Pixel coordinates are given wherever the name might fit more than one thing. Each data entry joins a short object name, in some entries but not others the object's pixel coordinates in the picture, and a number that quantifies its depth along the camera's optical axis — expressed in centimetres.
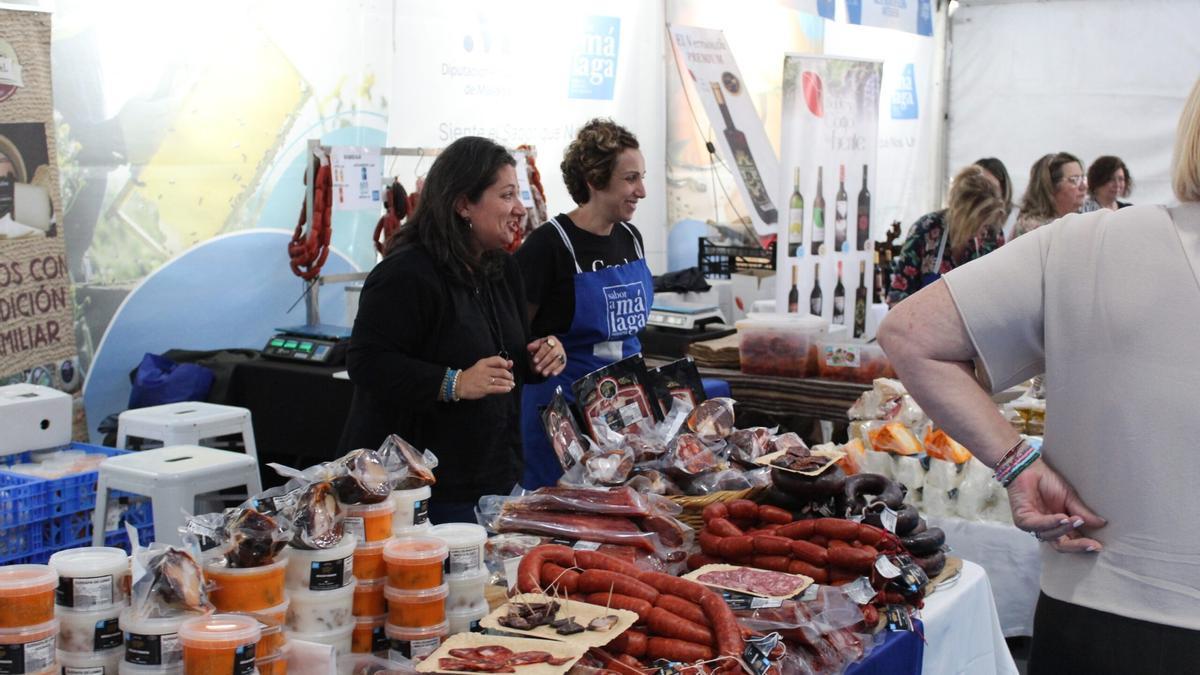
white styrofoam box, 404
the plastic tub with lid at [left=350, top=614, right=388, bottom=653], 190
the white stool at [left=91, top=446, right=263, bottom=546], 382
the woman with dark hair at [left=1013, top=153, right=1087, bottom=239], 660
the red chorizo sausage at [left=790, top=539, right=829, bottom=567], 237
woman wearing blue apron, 390
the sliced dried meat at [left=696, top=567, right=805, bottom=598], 222
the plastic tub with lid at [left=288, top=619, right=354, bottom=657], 180
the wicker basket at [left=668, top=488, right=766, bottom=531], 277
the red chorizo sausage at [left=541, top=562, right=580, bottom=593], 213
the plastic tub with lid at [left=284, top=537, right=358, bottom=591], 180
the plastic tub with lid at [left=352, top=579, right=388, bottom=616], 191
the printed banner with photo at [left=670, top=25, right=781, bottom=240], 641
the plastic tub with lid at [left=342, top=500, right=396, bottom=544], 192
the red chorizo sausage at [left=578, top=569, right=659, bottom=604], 208
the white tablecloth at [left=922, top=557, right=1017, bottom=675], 250
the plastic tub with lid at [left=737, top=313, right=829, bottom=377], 521
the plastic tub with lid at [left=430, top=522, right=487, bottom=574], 197
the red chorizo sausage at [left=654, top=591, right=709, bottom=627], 204
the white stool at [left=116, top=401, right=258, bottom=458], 457
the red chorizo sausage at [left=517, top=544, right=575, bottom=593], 212
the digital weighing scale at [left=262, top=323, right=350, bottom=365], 552
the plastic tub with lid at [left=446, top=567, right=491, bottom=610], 198
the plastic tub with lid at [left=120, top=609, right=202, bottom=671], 157
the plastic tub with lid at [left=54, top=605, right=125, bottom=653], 159
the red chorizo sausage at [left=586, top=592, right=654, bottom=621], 203
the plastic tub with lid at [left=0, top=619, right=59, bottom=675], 149
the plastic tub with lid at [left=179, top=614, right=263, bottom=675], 154
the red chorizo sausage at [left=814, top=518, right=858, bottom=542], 238
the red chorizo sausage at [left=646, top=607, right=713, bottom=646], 197
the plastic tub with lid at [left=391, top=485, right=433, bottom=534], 207
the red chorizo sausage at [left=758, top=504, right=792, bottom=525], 258
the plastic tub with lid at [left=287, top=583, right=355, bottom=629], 180
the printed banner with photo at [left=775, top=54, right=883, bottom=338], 618
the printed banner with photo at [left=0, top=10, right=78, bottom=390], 454
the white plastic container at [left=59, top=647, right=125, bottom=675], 159
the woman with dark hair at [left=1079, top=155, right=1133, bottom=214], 767
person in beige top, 167
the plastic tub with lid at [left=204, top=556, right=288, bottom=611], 171
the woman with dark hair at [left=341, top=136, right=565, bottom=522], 297
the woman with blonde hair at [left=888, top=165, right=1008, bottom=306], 571
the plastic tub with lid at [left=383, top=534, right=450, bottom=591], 186
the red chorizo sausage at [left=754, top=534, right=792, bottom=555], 241
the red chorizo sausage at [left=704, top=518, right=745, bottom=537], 252
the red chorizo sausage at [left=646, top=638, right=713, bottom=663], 193
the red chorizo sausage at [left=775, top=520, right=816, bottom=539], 246
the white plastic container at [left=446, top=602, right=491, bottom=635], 197
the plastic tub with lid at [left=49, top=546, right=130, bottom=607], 160
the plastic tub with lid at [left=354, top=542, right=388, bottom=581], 191
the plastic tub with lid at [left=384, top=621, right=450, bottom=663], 188
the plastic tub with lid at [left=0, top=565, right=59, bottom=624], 150
